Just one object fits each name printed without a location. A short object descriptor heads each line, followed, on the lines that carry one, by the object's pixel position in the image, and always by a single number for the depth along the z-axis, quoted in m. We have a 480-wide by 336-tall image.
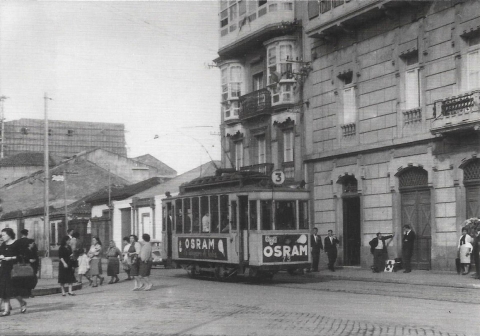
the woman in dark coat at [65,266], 19.28
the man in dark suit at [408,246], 24.48
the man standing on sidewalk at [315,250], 26.62
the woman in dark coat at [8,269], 14.37
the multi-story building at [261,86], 32.47
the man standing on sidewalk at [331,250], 26.86
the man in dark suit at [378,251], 25.36
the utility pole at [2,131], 81.50
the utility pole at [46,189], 33.78
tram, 20.92
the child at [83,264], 23.12
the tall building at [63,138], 86.25
